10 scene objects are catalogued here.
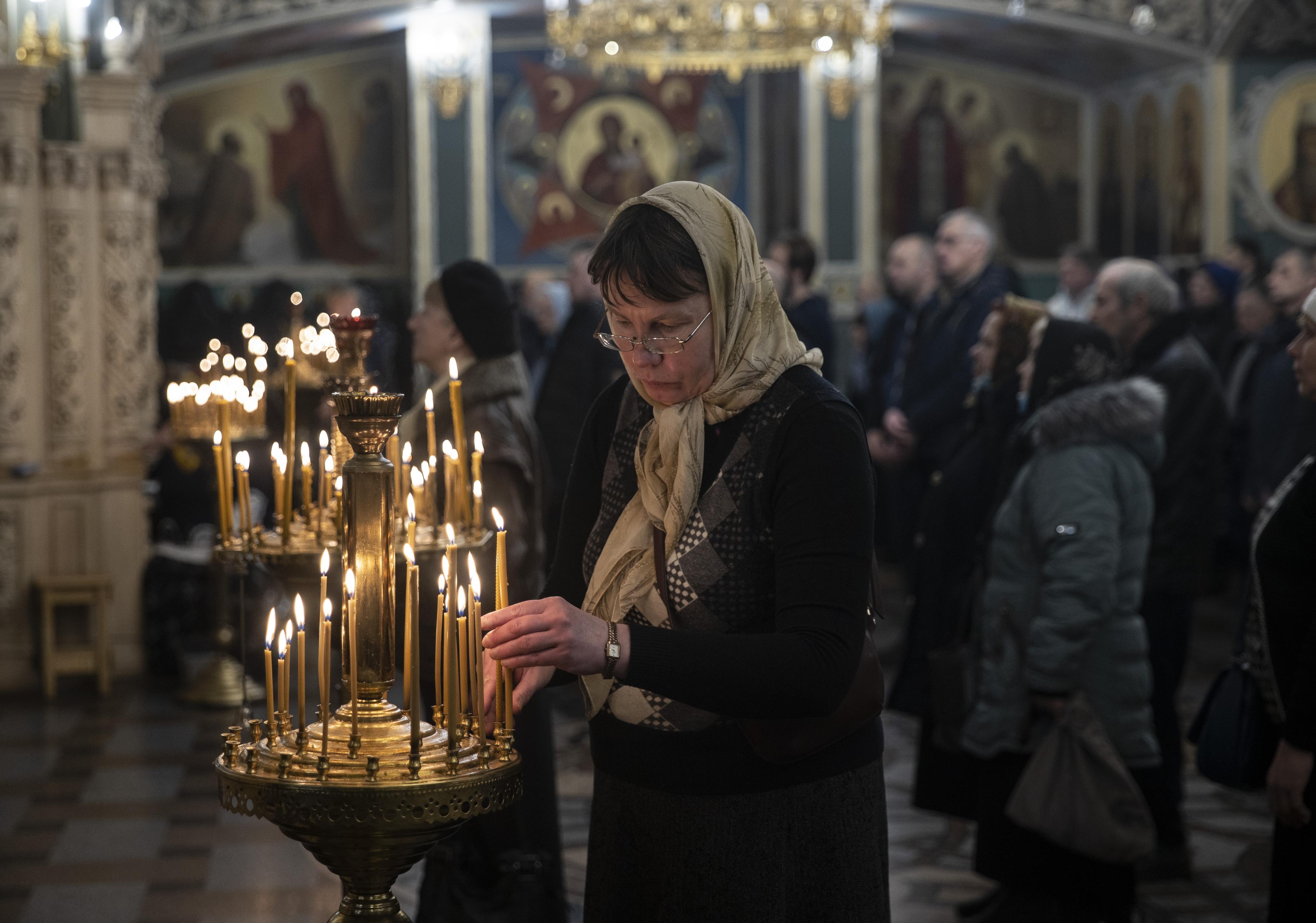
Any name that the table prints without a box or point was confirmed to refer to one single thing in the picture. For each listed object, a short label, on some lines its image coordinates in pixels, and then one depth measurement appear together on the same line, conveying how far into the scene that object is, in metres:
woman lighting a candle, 1.80
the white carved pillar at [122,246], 7.09
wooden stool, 6.80
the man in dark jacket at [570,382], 6.32
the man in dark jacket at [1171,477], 4.27
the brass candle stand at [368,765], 1.65
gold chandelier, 8.70
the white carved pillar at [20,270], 6.75
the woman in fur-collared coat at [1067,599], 3.43
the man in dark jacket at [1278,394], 6.62
